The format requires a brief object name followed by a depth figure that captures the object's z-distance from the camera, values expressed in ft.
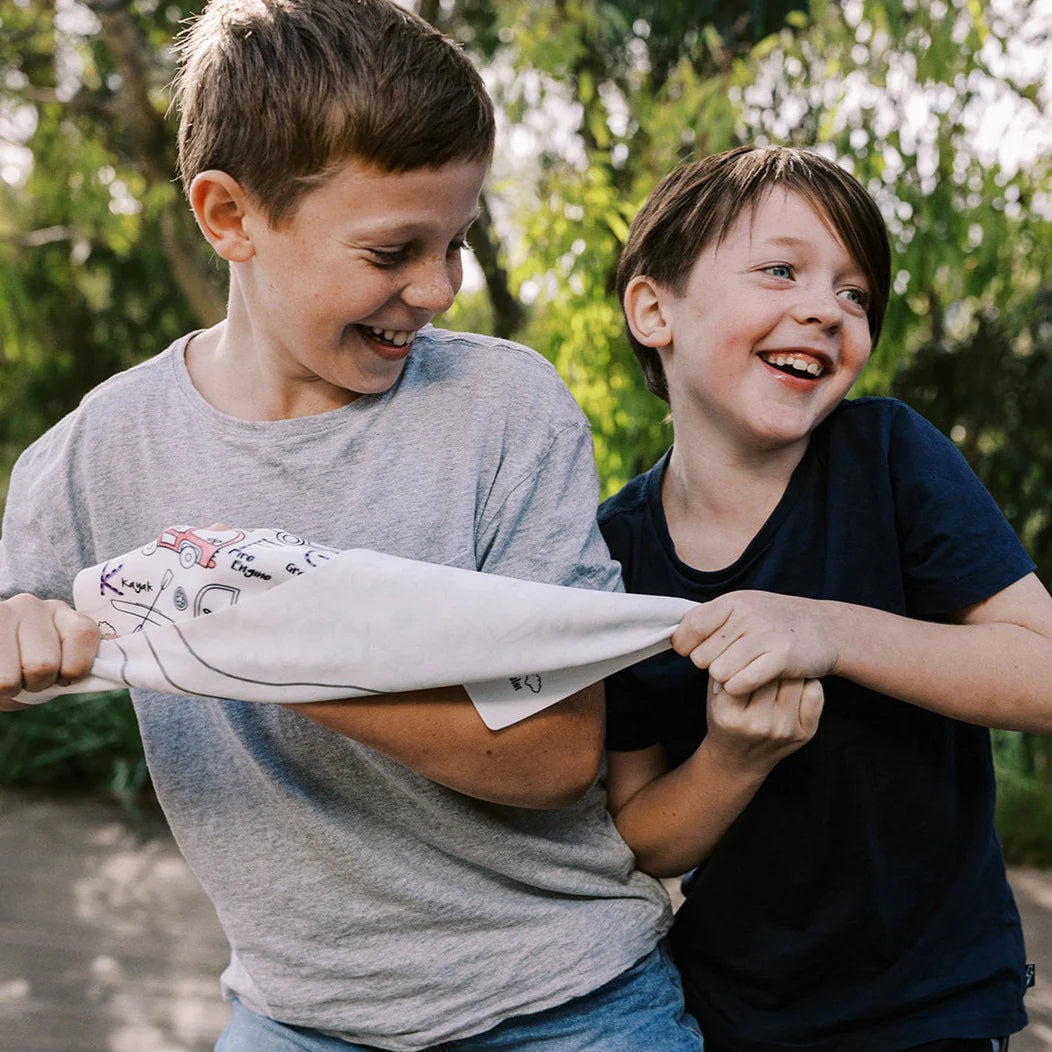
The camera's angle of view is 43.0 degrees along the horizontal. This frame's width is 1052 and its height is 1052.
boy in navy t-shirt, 5.51
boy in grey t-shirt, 5.21
